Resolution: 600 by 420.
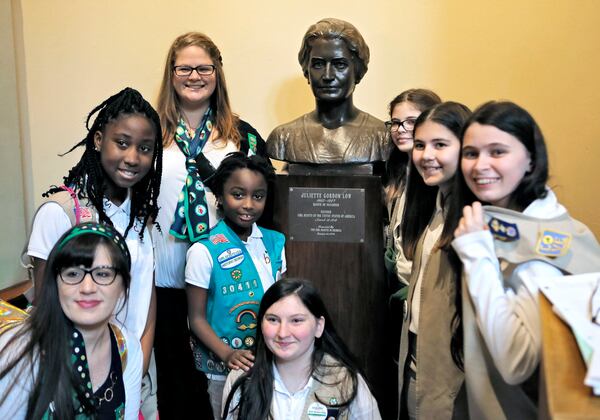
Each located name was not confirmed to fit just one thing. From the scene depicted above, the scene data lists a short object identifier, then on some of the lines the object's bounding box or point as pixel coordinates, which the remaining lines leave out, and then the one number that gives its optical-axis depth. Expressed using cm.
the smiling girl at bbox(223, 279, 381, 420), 205
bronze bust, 301
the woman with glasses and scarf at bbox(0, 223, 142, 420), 172
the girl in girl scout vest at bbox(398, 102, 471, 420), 190
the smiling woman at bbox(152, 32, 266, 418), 281
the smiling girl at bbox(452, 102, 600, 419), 152
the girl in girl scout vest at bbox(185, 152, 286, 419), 251
